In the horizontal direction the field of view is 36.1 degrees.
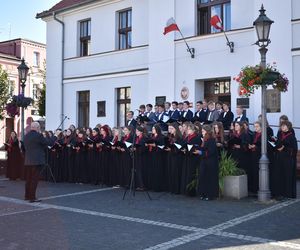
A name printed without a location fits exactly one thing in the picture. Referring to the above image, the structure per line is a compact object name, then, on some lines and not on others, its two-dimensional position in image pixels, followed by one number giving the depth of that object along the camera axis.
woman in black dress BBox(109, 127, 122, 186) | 13.81
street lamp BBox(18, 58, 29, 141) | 17.91
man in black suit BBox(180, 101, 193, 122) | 15.50
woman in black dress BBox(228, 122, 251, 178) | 11.85
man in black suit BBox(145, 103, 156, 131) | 15.88
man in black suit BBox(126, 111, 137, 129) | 16.69
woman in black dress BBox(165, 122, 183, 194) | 11.99
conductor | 11.41
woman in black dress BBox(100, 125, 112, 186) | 14.25
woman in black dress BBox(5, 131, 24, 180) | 16.89
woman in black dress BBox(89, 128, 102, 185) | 14.58
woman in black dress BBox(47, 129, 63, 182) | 15.93
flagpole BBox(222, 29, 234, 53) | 16.99
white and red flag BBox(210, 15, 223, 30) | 16.98
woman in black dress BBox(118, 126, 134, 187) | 13.18
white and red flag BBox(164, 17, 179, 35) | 18.28
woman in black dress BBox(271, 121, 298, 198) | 11.01
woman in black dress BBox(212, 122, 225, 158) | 11.92
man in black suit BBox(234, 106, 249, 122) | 14.21
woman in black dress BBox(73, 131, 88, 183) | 15.07
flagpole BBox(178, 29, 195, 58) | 18.30
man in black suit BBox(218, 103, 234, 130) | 14.68
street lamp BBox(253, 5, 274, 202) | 10.72
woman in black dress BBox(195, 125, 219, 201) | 11.07
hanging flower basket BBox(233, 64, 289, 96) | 10.75
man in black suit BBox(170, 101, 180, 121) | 15.86
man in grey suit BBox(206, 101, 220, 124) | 14.93
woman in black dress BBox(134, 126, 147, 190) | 12.66
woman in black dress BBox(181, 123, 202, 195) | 11.48
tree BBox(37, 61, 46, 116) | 32.72
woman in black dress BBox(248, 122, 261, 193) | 11.61
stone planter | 11.13
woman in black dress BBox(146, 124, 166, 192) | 12.62
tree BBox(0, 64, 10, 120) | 36.28
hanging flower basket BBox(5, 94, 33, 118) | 17.62
